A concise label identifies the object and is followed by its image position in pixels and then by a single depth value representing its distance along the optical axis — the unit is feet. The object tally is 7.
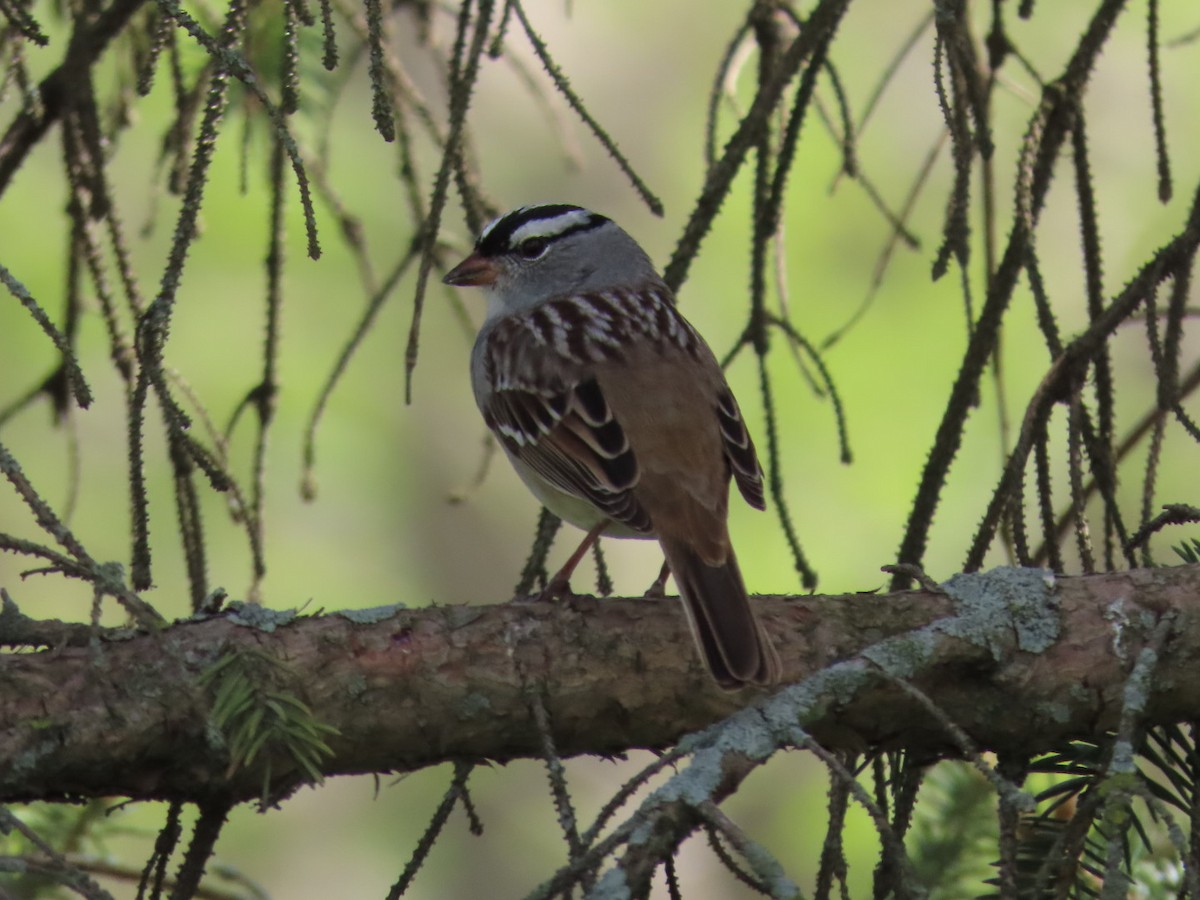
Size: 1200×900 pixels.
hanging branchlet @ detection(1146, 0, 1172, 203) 16.76
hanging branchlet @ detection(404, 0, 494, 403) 14.85
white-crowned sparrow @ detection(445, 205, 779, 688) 19.63
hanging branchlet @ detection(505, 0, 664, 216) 14.17
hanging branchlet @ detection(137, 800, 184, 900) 12.59
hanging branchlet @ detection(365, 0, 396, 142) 11.83
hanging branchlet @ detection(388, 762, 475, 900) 12.12
